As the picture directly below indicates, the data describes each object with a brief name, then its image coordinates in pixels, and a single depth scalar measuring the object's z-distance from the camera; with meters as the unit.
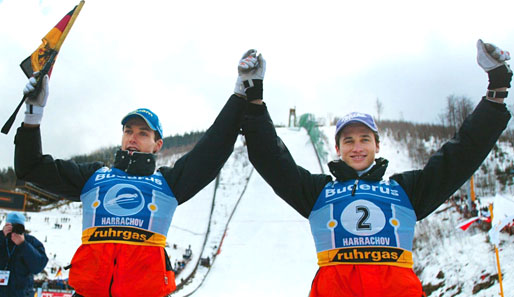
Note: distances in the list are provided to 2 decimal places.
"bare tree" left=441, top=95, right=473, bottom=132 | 37.51
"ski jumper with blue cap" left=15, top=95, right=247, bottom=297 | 2.36
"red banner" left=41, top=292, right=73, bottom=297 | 10.53
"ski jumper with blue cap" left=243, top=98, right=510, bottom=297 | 2.24
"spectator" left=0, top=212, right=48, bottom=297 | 4.41
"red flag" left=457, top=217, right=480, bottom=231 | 10.21
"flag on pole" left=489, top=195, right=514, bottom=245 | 7.82
